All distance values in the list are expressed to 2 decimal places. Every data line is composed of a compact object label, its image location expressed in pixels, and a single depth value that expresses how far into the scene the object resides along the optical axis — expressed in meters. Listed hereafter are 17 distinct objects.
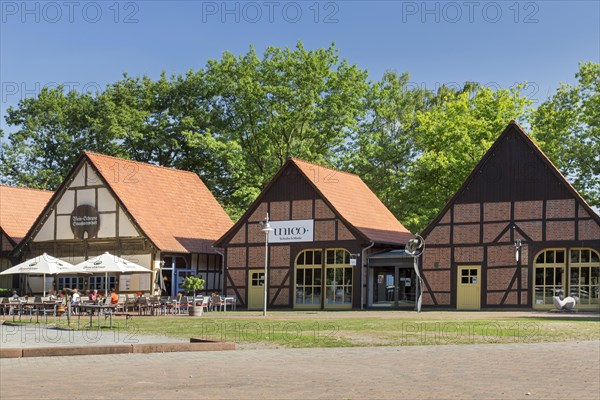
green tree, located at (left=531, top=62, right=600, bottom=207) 47.81
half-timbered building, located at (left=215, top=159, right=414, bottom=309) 40.41
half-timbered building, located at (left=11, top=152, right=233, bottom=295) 43.81
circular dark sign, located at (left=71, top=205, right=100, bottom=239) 45.41
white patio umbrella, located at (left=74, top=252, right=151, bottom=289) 32.50
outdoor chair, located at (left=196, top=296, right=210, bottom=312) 32.89
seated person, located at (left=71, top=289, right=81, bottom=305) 31.77
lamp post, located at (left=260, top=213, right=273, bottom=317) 33.69
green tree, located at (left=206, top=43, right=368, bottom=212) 53.44
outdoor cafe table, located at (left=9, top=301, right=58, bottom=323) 30.14
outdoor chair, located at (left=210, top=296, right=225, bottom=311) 35.82
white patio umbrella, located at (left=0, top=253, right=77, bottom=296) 32.50
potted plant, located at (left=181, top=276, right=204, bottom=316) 36.72
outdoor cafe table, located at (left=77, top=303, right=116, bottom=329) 24.25
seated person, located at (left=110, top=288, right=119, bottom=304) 30.92
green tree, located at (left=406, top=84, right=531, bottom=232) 50.00
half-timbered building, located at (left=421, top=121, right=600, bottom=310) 35.72
